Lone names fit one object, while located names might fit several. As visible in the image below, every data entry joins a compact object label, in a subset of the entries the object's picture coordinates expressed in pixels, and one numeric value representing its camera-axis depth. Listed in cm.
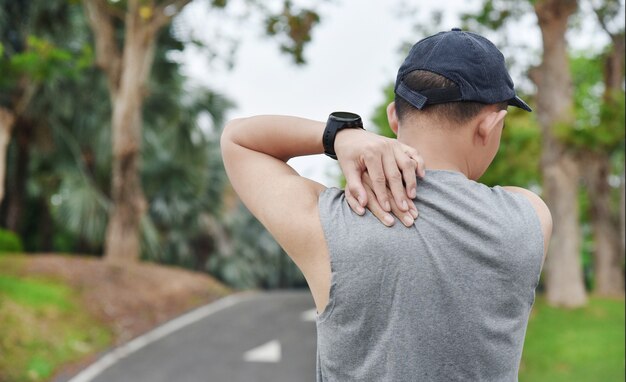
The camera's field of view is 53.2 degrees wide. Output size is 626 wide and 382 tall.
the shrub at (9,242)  1348
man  111
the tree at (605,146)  1023
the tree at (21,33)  1364
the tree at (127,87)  1180
